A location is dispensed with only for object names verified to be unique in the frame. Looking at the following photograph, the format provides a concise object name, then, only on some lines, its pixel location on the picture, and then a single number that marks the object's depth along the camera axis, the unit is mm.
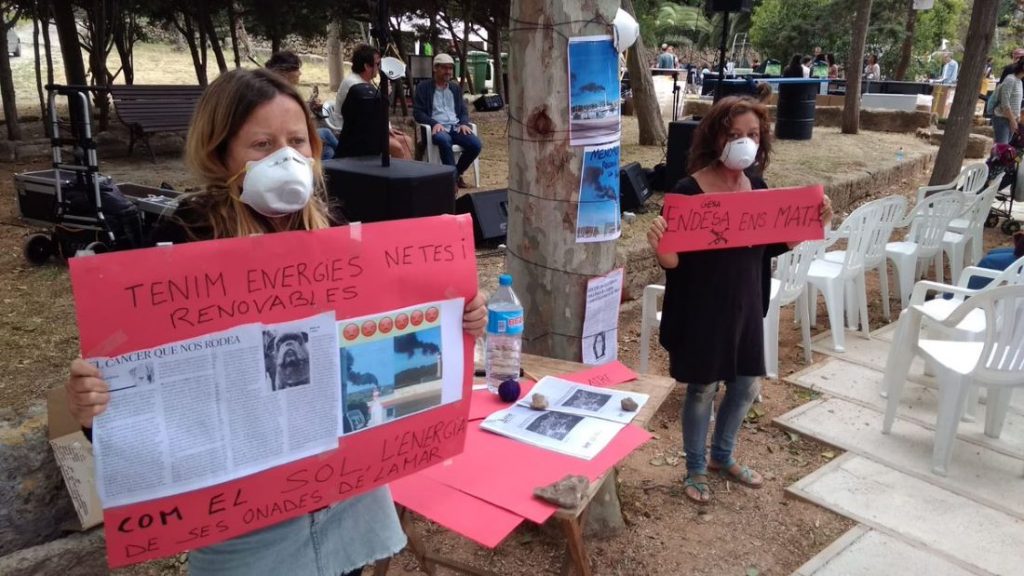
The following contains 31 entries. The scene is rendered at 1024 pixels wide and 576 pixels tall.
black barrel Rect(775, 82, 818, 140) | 12180
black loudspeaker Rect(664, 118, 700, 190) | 7652
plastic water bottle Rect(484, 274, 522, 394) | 2301
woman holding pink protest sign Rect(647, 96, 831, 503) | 2748
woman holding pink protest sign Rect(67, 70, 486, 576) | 1432
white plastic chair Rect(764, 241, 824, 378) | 4246
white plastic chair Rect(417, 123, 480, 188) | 7762
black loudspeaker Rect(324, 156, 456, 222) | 3428
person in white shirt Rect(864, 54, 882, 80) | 21508
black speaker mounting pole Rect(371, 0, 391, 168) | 3389
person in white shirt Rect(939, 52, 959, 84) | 21120
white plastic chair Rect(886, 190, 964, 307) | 5523
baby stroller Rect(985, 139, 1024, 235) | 7580
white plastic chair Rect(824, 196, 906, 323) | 5125
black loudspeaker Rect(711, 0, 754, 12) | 7652
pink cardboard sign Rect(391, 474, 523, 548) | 1671
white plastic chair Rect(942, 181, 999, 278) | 5926
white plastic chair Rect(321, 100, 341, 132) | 7657
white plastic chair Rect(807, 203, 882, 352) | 4766
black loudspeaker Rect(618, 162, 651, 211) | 7129
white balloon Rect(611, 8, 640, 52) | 2553
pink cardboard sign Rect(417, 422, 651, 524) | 1778
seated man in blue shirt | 7836
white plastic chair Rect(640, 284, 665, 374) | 4133
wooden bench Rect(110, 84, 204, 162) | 9117
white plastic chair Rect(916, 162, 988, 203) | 6875
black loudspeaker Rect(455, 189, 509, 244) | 6129
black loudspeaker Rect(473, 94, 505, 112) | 14875
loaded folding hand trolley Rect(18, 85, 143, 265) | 5117
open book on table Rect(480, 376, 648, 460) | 1993
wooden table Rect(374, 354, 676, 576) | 1921
